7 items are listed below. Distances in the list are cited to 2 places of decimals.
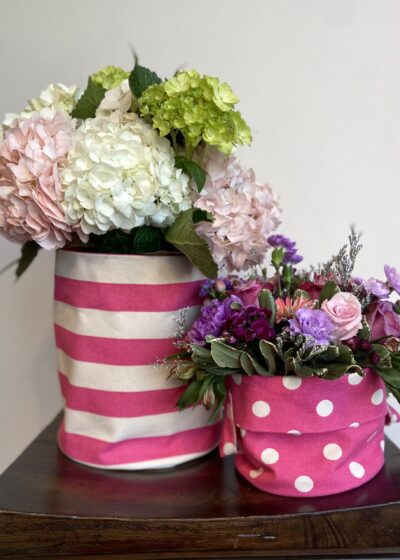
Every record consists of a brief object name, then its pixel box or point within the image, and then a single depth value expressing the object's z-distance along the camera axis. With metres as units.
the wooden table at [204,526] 0.63
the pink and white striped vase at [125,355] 0.73
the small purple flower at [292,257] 0.77
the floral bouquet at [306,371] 0.61
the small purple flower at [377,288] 0.65
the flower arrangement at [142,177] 0.67
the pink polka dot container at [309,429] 0.63
